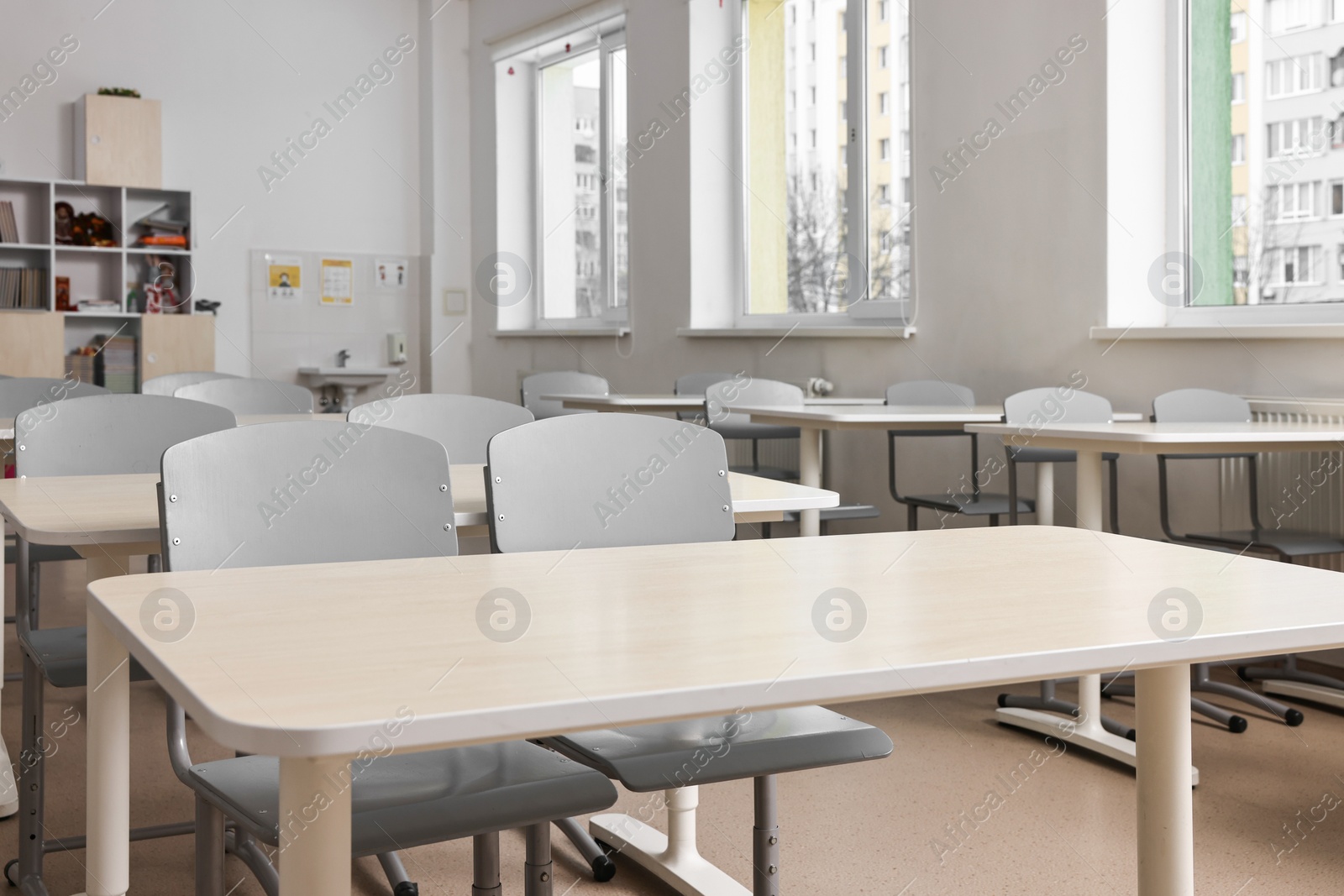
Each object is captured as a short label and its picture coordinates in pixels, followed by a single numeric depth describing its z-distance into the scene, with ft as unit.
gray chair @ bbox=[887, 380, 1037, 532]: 12.89
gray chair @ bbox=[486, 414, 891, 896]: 4.89
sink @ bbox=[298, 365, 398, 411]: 26.32
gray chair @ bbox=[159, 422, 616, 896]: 4.18
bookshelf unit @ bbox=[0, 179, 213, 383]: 23.24
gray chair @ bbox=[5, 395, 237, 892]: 6.71
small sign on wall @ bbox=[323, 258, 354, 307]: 26.76
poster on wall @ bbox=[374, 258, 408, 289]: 27.40
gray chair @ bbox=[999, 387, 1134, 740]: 11.77
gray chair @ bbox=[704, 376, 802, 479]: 14.10
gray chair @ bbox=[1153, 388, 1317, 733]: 10.49
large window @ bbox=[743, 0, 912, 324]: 18.40
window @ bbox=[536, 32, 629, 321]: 24.47
